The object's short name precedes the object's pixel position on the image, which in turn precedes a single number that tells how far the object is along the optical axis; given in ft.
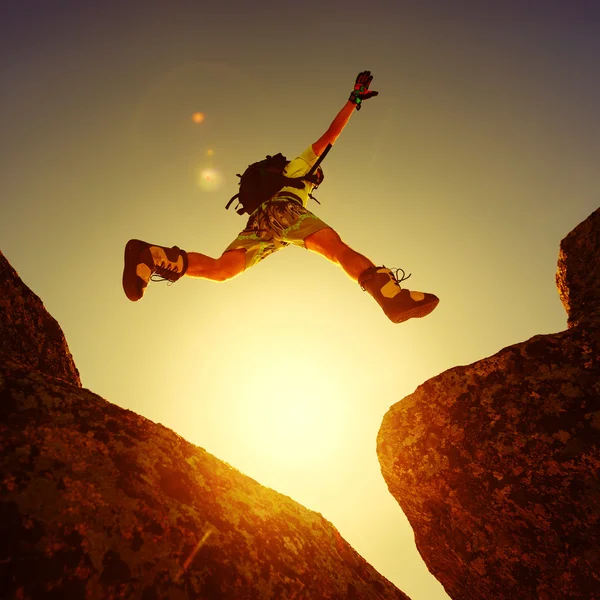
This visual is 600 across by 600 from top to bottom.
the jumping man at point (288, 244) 12.23
